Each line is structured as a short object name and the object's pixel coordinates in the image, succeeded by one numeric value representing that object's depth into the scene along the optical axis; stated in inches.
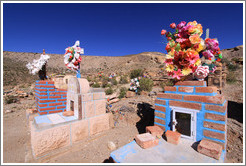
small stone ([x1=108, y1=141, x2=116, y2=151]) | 127.4
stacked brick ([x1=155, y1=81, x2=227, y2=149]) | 81.7
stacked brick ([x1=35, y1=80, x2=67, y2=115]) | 148.9
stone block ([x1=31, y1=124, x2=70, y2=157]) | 103.3
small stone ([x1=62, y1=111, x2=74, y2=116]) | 142.4
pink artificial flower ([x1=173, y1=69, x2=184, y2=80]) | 101.9
